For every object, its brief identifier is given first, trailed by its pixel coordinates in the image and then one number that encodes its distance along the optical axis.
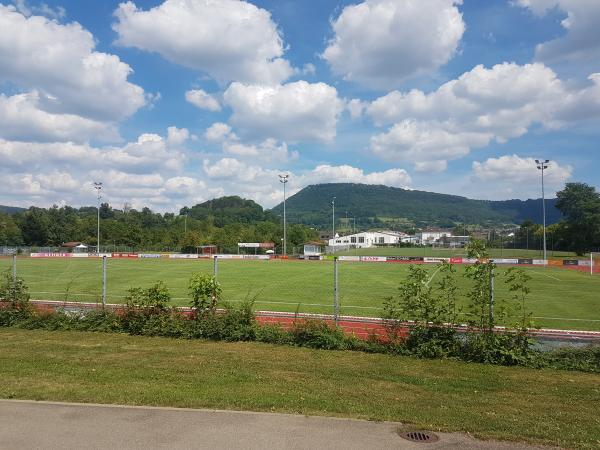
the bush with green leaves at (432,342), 9.52
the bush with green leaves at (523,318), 9.14
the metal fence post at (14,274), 13.19
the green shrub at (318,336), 10.25
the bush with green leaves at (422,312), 9.67
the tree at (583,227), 75.69
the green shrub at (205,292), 11.50
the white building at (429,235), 181.02
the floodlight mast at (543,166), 55.12
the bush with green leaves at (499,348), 9.18
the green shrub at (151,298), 11.95
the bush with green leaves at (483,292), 9.43
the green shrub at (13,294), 13.04
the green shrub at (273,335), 10.71
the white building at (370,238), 168.41
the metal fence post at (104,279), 12.80
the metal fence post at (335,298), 11.54
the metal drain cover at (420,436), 5.45
